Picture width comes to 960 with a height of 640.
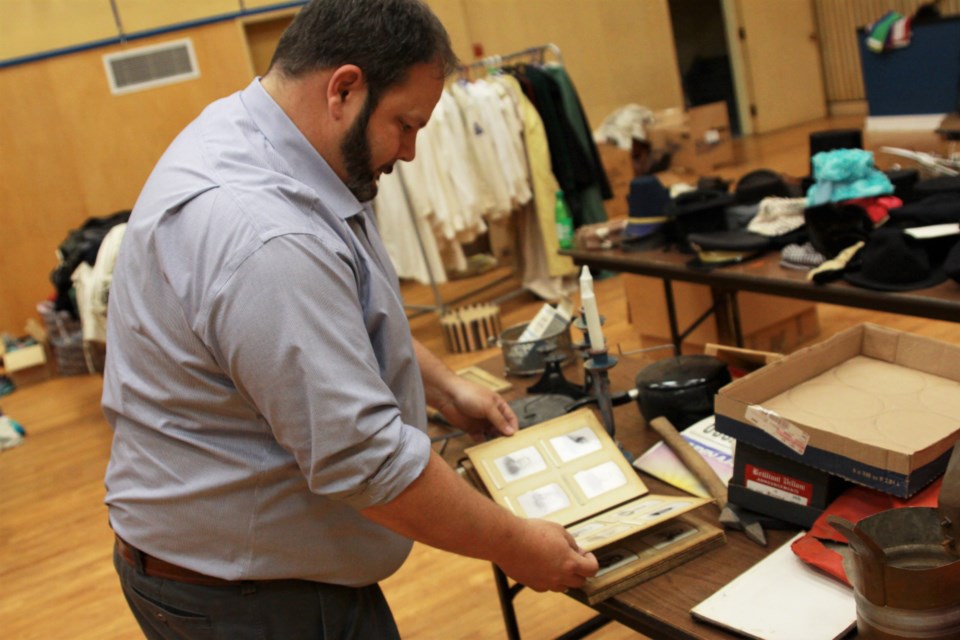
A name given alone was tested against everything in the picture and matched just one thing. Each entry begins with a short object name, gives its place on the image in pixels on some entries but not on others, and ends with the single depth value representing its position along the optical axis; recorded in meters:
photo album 1.43
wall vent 7.51
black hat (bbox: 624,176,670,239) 3.56
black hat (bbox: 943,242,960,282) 2.37
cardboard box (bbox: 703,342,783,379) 1.84
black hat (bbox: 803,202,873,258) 2.86
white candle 1.72
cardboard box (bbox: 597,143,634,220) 7.55
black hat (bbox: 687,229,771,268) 3.11
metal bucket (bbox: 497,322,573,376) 2.40
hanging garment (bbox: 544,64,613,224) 6.03
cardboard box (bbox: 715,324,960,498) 1.28
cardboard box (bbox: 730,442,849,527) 1.38
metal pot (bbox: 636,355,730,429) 1.83
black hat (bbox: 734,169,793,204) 3.46
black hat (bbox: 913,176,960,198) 2.86
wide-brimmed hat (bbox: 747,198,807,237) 3.13
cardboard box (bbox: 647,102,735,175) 8.31
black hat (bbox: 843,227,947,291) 2.51
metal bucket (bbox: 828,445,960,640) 0.99
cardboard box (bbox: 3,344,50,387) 6.88
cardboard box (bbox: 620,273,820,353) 4.29
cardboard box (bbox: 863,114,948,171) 5.47
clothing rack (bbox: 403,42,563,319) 5.87
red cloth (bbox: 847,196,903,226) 2.87
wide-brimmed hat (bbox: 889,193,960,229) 2.69
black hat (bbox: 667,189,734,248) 3.33
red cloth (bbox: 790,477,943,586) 1.28
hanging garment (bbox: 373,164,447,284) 5.73
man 1.13
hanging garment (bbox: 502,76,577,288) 5.89
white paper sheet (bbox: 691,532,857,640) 1.20
